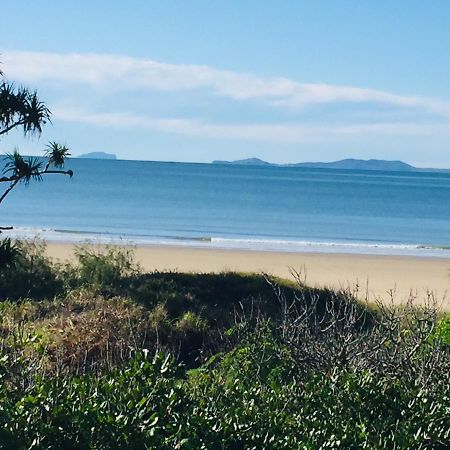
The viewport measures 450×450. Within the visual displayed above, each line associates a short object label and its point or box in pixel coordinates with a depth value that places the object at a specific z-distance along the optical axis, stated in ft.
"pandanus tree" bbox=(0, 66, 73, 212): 39.11
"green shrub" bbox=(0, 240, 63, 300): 42.98
